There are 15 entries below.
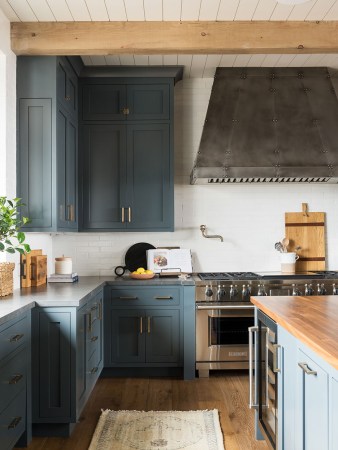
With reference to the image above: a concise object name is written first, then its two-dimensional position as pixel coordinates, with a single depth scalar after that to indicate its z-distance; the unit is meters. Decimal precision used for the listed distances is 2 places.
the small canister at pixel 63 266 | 4.36
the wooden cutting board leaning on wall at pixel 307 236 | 4.98
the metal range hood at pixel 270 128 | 4.52
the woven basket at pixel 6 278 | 3.18
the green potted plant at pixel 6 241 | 3.00
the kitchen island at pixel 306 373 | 1.65
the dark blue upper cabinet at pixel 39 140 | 3.76
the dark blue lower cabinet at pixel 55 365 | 3.02
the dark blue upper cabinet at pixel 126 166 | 4.63
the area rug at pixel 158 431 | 2.95
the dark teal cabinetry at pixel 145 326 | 4.33
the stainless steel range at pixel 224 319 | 4.32
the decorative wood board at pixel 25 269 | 3.75
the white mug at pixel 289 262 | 4.81
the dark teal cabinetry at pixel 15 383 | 2.44
